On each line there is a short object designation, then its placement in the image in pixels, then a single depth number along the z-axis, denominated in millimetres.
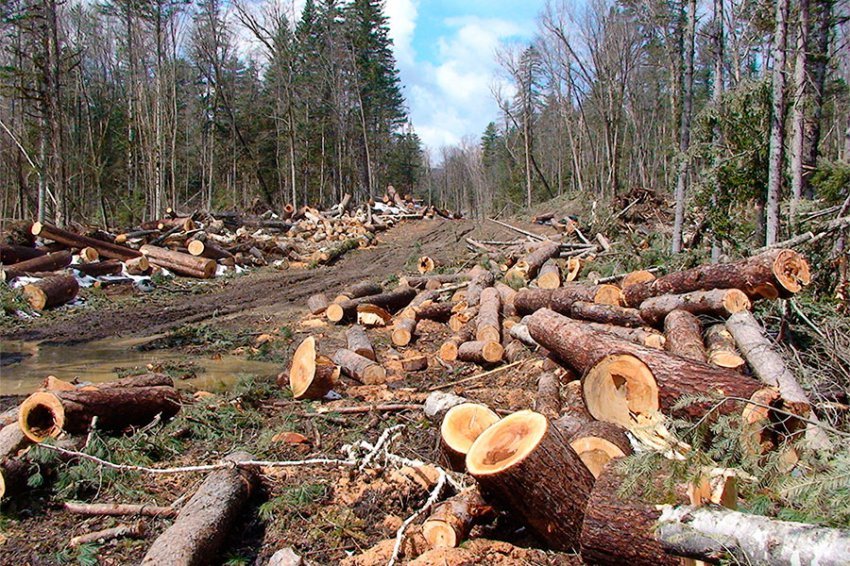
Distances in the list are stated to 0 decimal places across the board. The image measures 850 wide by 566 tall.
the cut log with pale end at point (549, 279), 12023
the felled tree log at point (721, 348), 5758
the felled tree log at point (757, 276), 6367
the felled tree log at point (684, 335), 6055
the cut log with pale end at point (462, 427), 4422
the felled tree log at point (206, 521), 3771
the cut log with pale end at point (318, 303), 12078
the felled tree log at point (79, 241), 15327
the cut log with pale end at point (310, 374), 6992
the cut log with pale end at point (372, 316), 11438
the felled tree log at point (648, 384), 4742
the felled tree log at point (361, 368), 8014
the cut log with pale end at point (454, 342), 9039
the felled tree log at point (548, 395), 5949
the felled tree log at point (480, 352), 8539
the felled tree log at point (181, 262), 16875
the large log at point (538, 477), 3576
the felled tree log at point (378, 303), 11602
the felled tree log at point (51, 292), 12250
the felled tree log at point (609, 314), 7695
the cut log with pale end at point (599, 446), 4078
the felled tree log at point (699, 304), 6578
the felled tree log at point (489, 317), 9219
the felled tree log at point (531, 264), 13323
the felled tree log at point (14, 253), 14234
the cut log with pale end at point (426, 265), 16888
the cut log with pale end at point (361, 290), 12605
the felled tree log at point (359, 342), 8969
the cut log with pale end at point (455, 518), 3785
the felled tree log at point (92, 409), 5168
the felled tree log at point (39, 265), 13271
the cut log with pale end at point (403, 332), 10117
